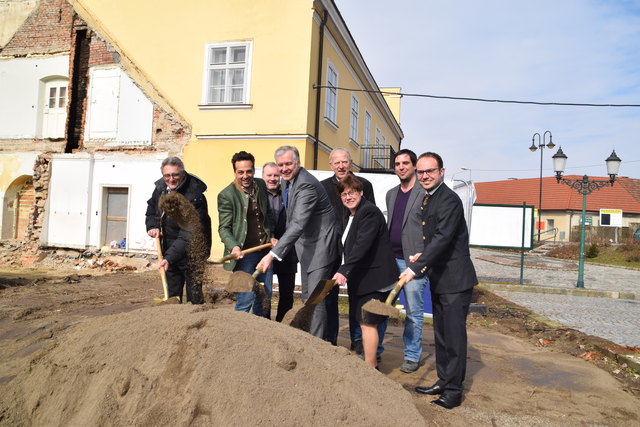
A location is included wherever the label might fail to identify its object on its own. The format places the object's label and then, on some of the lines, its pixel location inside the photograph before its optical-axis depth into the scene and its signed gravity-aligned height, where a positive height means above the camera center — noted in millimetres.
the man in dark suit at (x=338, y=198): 4363 +225
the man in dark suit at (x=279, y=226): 4480 -72
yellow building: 11641 +3773
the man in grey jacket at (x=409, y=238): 4238 -114
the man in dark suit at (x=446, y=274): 3369 -340
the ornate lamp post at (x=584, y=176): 11367 +1625
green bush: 22834 -819
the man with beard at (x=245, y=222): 4258 -49
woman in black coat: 3629 -282
